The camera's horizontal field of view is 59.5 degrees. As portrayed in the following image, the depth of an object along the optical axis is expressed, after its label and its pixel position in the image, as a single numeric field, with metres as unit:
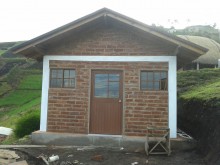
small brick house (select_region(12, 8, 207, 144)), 6.34
